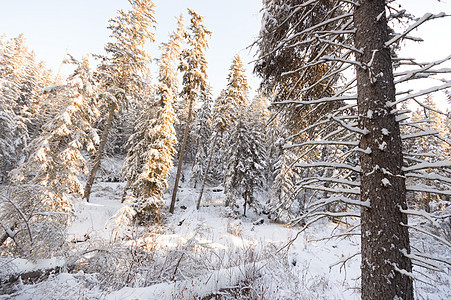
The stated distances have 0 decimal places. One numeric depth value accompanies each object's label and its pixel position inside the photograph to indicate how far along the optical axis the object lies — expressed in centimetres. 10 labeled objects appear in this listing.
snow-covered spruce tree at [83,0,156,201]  1380
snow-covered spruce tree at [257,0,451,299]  160
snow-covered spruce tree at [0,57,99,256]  823
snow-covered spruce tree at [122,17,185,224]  1307
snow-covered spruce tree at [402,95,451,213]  1844
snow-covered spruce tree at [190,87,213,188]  3061
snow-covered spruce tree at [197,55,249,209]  1862
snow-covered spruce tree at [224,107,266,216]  1933
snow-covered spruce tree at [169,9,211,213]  1587
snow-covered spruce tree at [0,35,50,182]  1806
